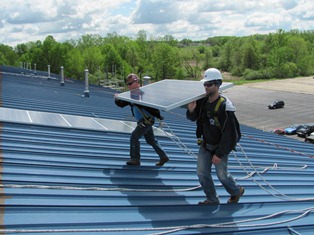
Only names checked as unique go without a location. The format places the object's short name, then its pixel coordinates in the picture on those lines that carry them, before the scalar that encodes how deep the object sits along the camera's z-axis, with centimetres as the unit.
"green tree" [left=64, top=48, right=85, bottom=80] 7681
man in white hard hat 488
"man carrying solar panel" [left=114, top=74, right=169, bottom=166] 655
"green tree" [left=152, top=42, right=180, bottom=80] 8788
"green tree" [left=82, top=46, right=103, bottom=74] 8362
